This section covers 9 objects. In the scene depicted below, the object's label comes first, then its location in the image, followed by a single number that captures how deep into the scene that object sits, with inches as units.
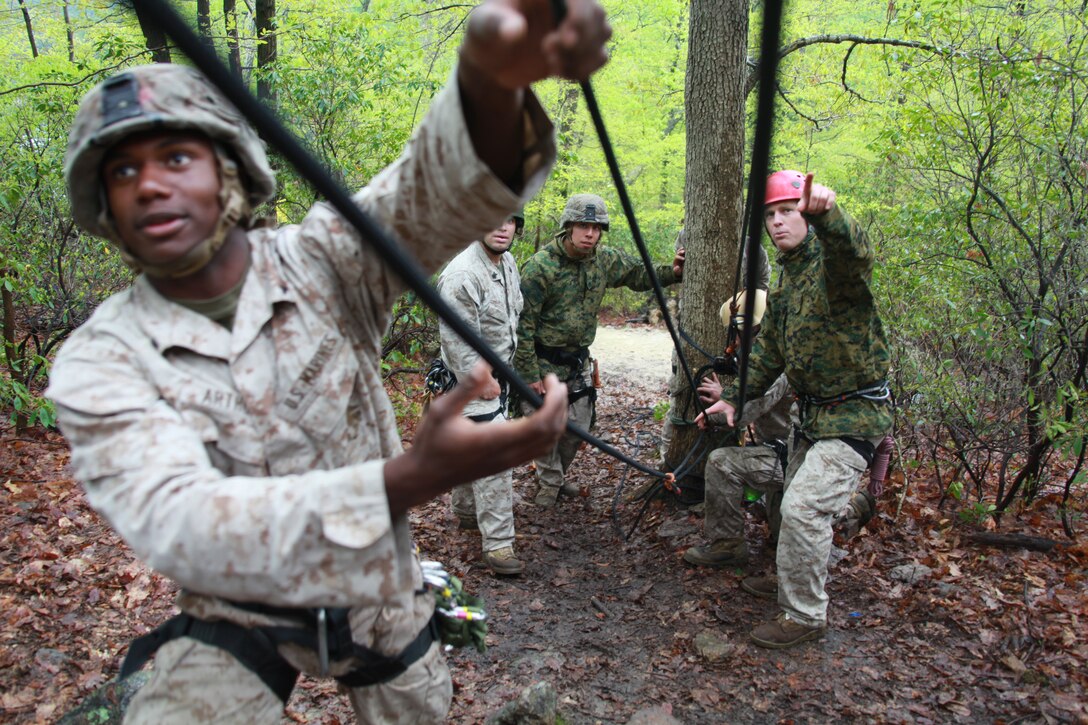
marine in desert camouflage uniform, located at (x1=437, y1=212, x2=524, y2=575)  205.3
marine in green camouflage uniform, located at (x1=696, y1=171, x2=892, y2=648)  158.6
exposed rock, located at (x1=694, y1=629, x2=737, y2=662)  162.4
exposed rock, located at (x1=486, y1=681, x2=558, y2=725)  133.8
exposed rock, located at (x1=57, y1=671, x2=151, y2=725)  127.9
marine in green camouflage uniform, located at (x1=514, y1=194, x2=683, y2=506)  238.1
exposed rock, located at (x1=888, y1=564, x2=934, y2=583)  186.5
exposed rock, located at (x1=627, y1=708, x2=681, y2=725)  141.2
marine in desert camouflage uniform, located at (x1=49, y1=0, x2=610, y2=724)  50.5
